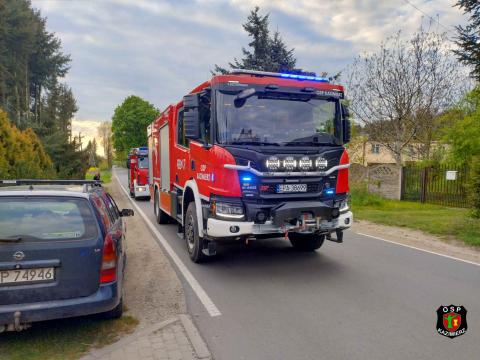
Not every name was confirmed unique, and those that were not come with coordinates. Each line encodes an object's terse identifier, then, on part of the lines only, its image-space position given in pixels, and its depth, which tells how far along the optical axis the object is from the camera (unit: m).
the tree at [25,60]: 30.07
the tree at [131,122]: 66.25
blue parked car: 3.36
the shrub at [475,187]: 8.99
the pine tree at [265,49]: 25.80
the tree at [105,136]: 91.12
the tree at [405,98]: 22.70
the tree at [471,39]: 16.28
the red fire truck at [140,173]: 18.05
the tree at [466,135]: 17.75
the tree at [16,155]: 13.71
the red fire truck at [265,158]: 5.45
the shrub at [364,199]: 15.87
